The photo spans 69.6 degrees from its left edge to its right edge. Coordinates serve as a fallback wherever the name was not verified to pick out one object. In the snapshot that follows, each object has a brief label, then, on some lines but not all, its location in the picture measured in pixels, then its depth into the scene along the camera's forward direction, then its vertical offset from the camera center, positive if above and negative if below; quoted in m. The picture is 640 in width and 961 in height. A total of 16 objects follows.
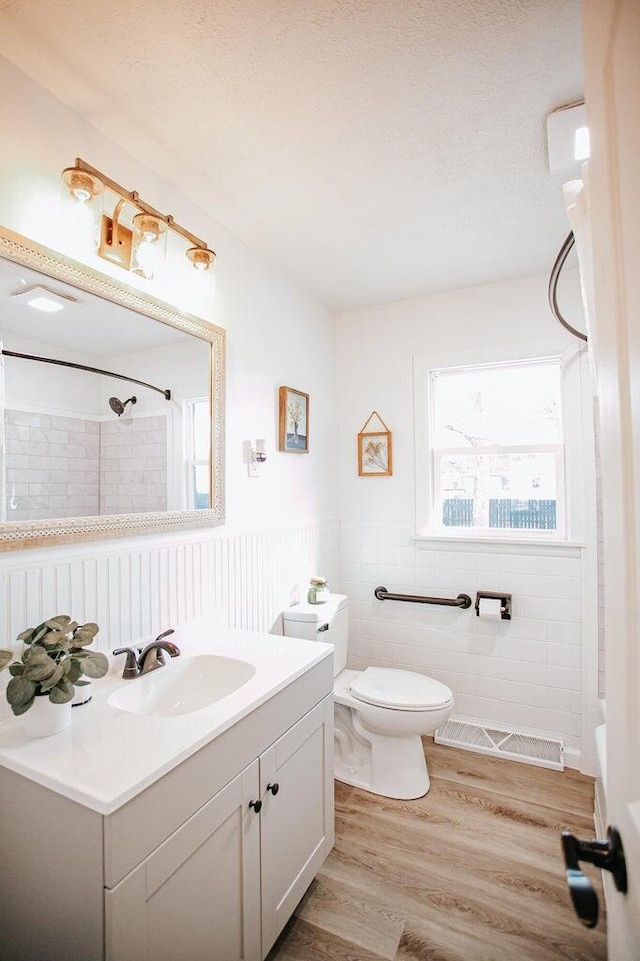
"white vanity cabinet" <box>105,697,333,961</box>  0.86 -0.84
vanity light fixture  1.24 +0.83
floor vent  2.27 -1.26
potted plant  0.95 -0.35
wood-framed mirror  1.17 +0.29
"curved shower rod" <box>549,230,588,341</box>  1.29 +0.72
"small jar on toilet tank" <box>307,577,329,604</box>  2.29 -0.45
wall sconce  2.05 +0.21
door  0.50 +0.16
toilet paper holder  2.39 -0.54
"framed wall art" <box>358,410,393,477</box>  2.77 +0.30
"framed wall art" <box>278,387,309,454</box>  2.28 +0.41
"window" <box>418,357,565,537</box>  2.45 +0.27
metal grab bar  2.51 -0.56
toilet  1.96 -0.94
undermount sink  1.31 -0.55
